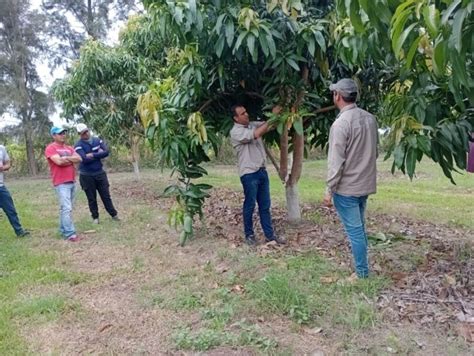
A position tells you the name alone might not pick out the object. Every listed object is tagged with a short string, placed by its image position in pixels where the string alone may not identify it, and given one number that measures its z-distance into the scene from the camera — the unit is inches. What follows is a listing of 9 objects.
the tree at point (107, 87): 340.2
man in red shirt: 206.4
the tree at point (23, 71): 615.2
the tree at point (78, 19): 717.3
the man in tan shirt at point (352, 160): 125.3
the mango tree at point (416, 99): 63.0
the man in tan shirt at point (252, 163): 169.6
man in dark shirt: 236.1
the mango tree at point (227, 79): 137.2
